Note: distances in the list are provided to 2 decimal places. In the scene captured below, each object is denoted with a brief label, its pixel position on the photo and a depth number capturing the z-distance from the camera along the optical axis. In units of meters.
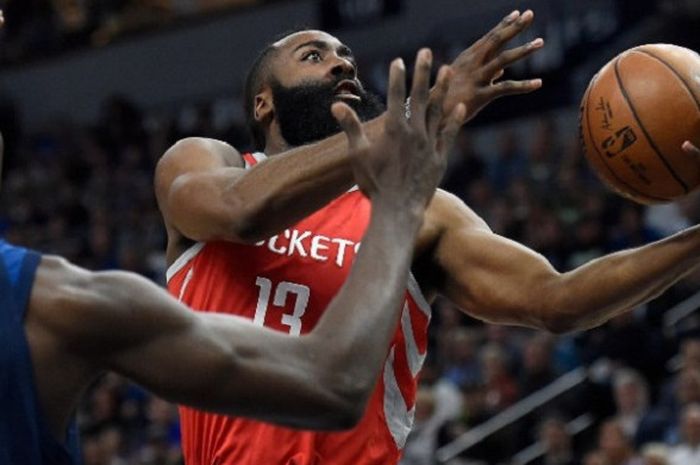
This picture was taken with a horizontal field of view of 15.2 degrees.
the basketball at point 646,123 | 7.31
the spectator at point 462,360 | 19.38
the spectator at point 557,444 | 16.97
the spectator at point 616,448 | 15.77
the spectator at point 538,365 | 18.57
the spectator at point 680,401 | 15.81
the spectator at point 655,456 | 14.85
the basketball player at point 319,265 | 7.24
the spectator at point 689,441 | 15.16
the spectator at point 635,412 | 16.33
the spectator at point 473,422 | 18.26
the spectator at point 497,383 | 18.69
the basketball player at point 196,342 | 4.45
